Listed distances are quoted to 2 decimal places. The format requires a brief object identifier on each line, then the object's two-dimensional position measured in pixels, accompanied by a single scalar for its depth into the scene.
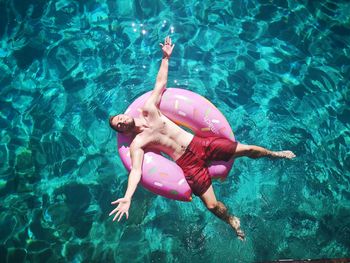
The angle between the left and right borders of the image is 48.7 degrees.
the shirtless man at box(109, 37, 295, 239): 4.45
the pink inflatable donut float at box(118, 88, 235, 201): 4.41
